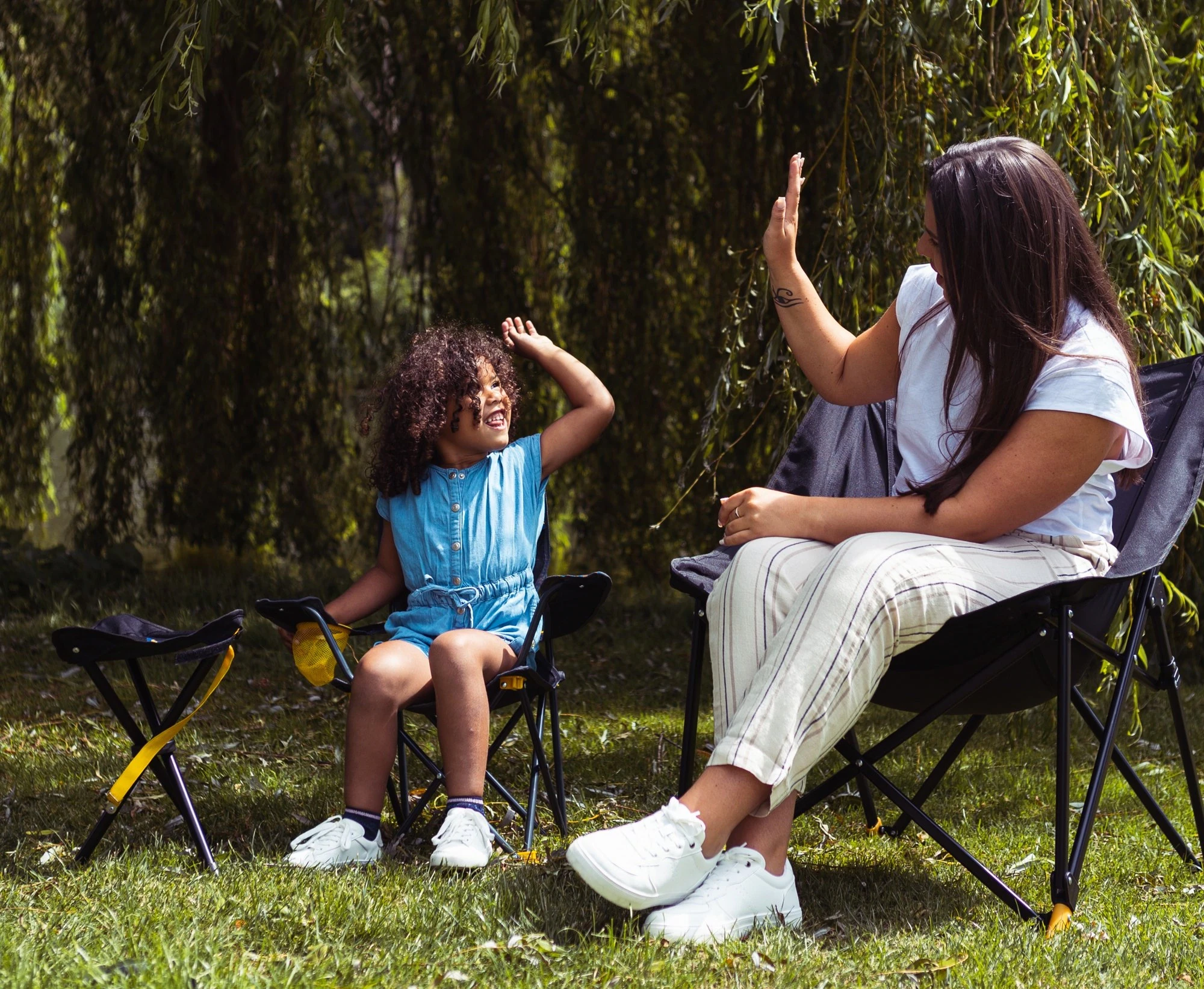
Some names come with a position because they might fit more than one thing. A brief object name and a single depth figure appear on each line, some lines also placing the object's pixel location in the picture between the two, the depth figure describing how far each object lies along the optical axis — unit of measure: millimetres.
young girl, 2619
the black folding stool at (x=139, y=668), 2256
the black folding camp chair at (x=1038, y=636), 2121
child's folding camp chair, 2461
